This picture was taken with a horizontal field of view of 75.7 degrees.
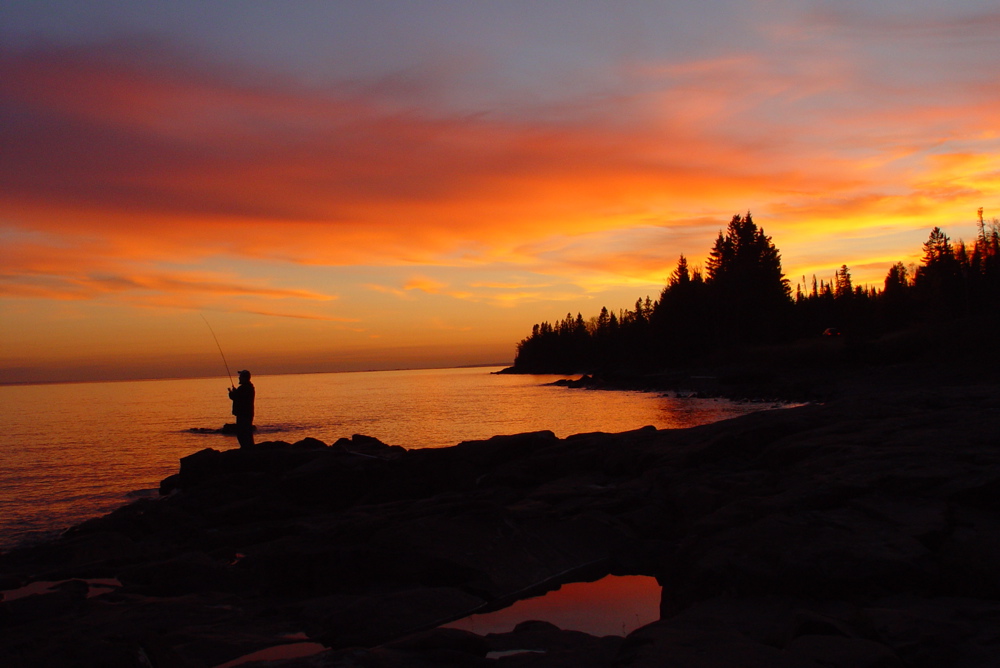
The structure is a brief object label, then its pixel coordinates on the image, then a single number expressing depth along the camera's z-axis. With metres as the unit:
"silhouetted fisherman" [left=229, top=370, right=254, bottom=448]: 17.25
